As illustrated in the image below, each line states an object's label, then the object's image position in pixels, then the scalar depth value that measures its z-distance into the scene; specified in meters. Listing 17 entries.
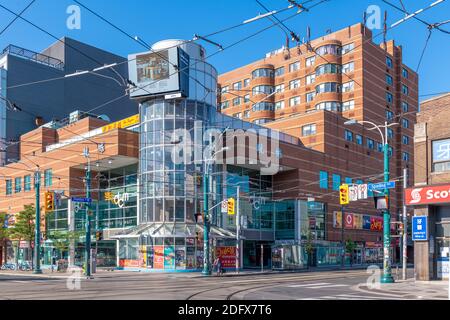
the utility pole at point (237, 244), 46.88
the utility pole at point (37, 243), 44.19
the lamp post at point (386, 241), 28.80
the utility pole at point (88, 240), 37.97
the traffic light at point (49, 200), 37.09
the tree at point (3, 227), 57.97
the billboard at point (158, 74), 45.94
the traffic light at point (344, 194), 33.69
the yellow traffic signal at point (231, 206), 41.00
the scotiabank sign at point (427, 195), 30.22
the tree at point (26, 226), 53.37
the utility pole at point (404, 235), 33.28
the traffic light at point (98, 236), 42.31
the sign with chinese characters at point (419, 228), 31.17
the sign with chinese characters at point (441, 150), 31.50
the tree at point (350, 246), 63.58
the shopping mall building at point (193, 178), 48.84
